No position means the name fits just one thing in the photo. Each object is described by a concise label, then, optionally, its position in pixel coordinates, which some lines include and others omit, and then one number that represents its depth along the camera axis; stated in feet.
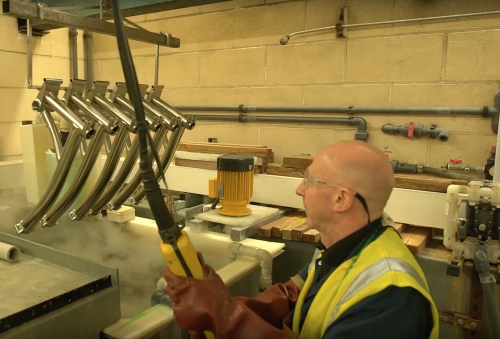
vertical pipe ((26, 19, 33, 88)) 3.43
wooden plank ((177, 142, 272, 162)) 6.49
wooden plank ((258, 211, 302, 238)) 5.36
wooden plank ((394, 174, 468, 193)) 5.10
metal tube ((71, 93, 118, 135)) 3.34
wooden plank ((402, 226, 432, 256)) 4.64
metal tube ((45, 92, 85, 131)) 3.33
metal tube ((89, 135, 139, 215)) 3.73
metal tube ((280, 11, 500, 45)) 5.71
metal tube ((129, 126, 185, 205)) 3.90
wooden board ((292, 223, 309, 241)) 5.24
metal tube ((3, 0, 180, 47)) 2.97
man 2.52
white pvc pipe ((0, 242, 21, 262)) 3.81
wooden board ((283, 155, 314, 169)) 6.02
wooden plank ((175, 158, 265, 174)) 6.42
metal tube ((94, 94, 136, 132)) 3.45
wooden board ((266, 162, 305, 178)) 6.07
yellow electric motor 5.32
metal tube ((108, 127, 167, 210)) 3.88
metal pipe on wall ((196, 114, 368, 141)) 6.47
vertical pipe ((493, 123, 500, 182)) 4.56
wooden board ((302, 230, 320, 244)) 5.19
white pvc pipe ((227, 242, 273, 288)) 4.52
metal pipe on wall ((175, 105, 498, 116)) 5.74
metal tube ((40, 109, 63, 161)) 3.67
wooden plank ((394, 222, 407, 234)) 5.20
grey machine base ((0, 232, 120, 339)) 2.78
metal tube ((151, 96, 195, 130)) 3.82
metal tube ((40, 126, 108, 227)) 3.49
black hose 2.14
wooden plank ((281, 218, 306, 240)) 5.30
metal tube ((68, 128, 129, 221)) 3.62
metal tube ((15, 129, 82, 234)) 3.51
